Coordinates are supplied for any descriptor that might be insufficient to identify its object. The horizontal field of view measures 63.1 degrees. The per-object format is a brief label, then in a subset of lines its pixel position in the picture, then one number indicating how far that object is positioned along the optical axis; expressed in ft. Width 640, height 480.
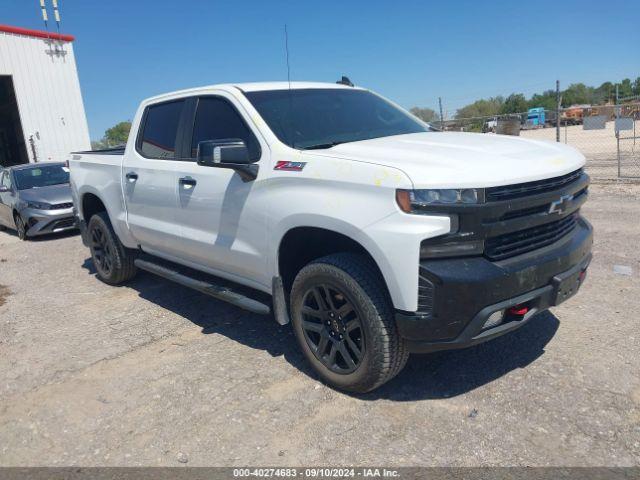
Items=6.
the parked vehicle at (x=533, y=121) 88.10
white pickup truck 8.77
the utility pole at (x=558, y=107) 39.09
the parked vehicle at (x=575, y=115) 149.32
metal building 68.64
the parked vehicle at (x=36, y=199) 32.40
